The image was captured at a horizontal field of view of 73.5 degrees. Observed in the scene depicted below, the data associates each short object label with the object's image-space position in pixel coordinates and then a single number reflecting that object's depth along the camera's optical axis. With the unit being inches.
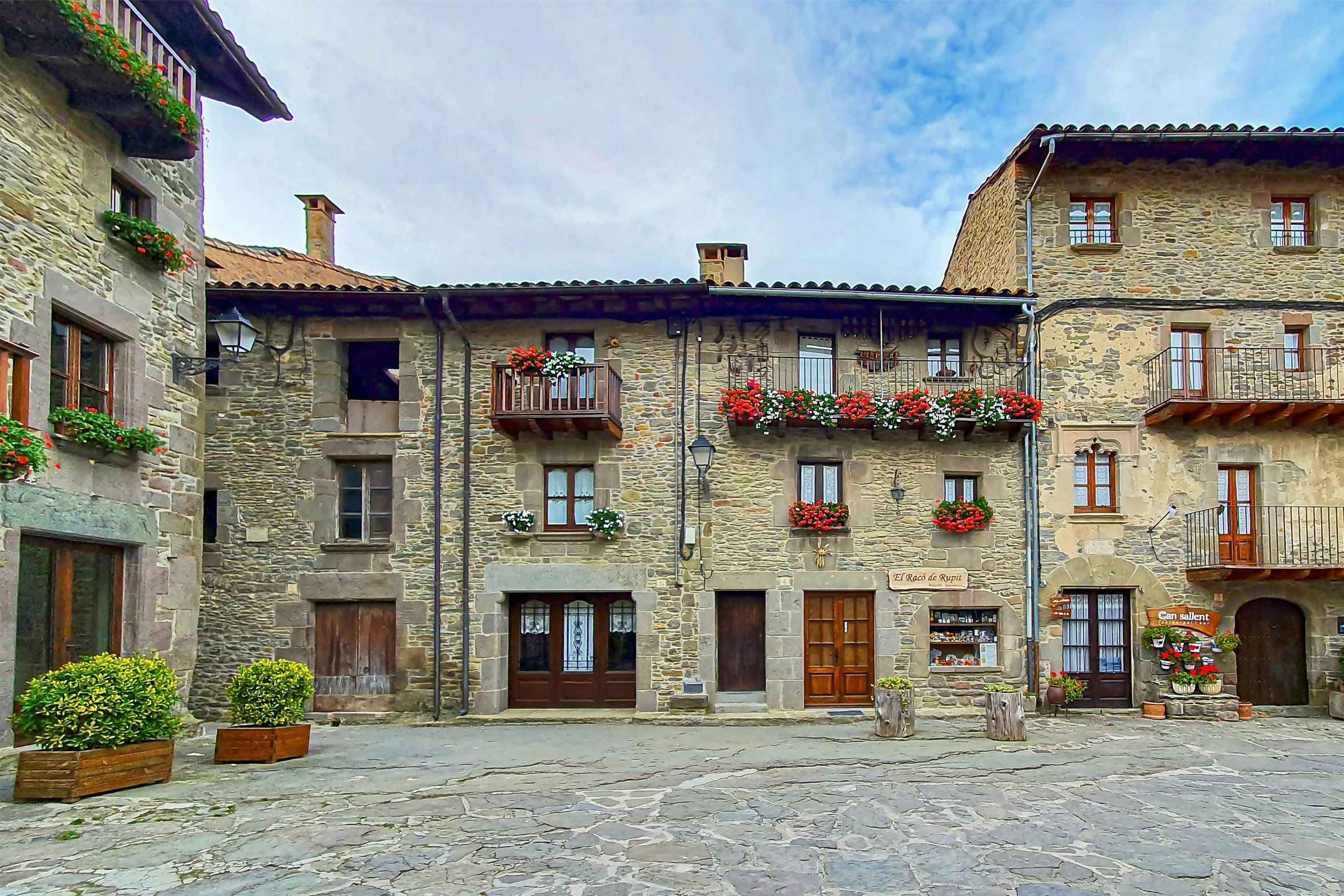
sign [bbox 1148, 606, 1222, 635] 574.2
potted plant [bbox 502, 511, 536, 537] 569.3
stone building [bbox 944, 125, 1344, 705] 583.2
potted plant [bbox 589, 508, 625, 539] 568.7
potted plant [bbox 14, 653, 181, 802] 302.0
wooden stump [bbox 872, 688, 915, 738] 479.2
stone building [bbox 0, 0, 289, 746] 349.1
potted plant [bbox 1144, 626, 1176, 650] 569.9
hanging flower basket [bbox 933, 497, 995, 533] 577.3
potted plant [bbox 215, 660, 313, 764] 386.0
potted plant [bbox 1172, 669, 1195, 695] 561.0
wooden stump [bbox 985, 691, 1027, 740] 469.7
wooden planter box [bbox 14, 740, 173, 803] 301.0
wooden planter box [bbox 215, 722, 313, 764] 385.1
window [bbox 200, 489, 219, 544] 579.2
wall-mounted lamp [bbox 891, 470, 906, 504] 584.1
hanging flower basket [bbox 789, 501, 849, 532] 574.9
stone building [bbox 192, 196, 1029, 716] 572.1
